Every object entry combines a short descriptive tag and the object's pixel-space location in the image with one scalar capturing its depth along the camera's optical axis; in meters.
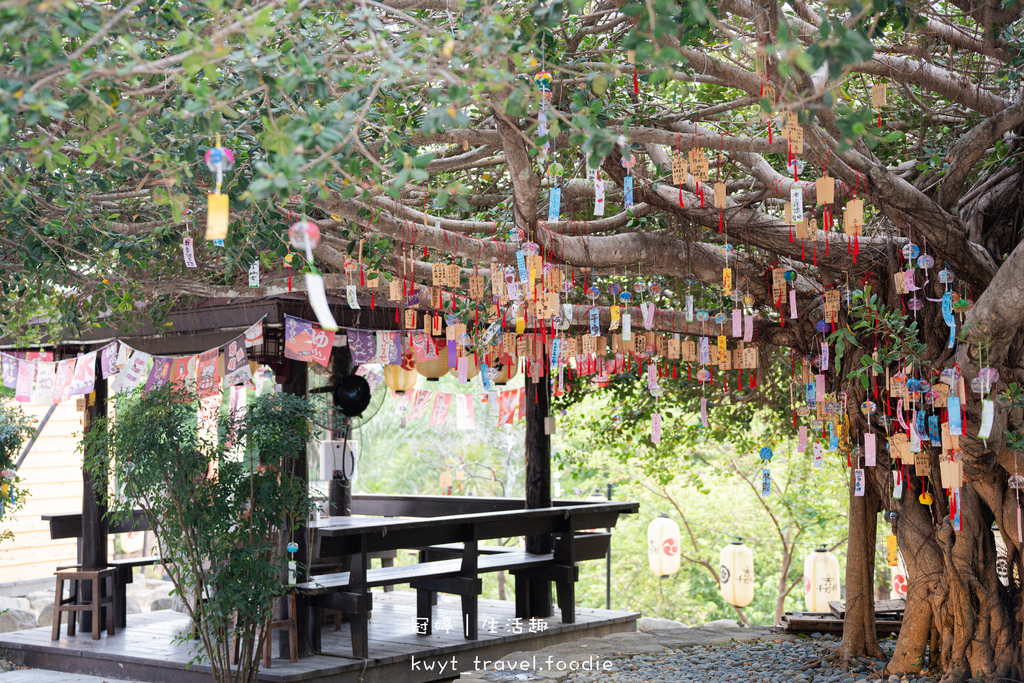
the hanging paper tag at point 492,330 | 5.59
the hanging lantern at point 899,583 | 7.83
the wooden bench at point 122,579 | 6.79
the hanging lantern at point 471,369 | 6.76
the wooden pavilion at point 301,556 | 5.83
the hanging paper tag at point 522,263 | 4.00
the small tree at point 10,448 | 6.46
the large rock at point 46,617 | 7.77
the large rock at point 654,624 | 8.91
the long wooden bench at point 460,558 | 5.67
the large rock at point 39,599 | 8.84
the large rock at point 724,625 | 6.43
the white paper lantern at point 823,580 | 7.89
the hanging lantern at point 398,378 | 6.93
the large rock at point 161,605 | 8.97
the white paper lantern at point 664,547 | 8.98
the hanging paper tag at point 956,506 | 4.16
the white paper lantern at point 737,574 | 8.62
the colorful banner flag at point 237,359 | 6.16
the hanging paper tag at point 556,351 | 5.32
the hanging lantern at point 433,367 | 6.63
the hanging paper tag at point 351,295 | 4.08
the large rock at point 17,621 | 7.68
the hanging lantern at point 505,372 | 6.94
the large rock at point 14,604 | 8.30
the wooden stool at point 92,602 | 6.53
